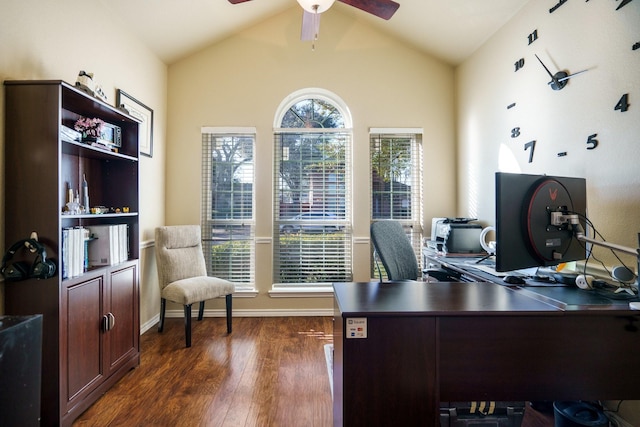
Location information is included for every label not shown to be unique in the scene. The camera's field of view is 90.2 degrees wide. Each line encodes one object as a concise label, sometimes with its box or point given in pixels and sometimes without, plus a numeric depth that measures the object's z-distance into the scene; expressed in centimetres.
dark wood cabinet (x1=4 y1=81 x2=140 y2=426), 170
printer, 286
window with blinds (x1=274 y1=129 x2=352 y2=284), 365
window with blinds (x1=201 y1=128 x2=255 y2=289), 361
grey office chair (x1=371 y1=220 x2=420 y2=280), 229
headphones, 163
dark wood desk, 114
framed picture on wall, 275
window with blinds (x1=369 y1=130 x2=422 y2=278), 368
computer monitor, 133
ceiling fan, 213
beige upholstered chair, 285
